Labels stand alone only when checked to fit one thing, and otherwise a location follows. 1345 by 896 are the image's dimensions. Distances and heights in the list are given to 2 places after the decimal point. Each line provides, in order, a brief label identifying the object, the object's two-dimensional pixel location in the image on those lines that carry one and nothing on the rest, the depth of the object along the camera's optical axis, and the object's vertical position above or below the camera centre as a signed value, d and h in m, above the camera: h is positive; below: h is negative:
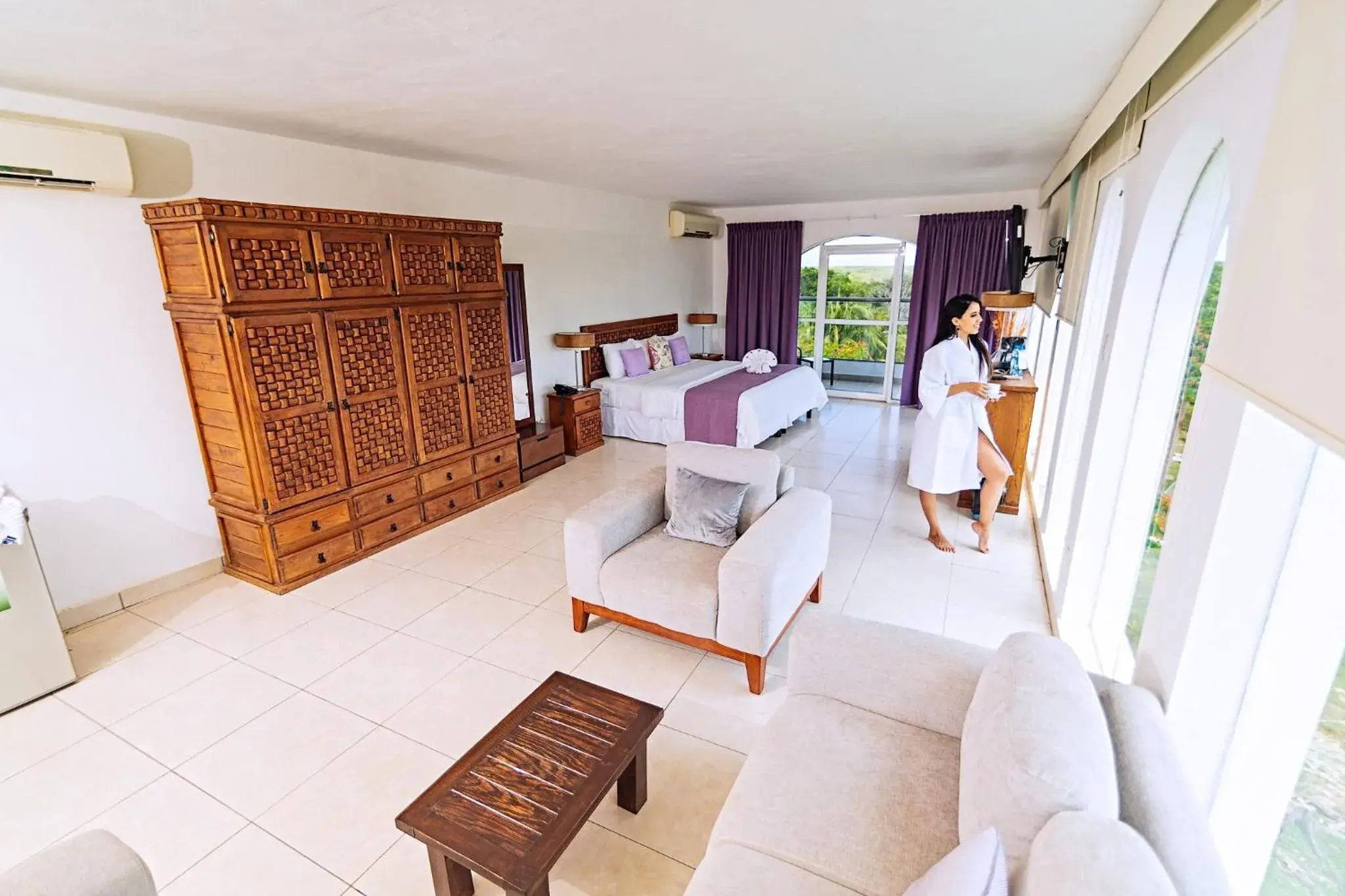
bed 5.49 -1.14
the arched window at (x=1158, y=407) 2.07 -0.47
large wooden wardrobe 2.97 -0.46
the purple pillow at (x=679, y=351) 7.15 -0.80
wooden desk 3.88 -0.93
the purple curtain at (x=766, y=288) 7.79 -0.08
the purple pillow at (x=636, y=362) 6.39 -0.83
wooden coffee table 1.39 -1.26
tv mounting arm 3.93 +0.14
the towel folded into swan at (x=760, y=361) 6.46 -0.84
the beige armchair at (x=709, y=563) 2.36 -1.19
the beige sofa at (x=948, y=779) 0.97 -1.04
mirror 5.19 -0.56
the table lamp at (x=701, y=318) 8.09 -0.48
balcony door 7.51 -0.41
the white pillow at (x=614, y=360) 6.30 -0.80
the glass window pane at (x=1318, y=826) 1.18 -1.09
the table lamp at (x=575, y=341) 5.66 -0.54
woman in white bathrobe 3.43 -0.83
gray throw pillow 2.77 -1.03
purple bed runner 5.45 -1.17
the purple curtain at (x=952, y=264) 6.70 +0.18
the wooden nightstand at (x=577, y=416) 5.61 -1.23
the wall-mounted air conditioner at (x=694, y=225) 7.29 +0.69
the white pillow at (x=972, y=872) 0.94 -0.93
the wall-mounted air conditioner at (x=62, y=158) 2.50 +0.54
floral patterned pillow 6.79 -0.80
